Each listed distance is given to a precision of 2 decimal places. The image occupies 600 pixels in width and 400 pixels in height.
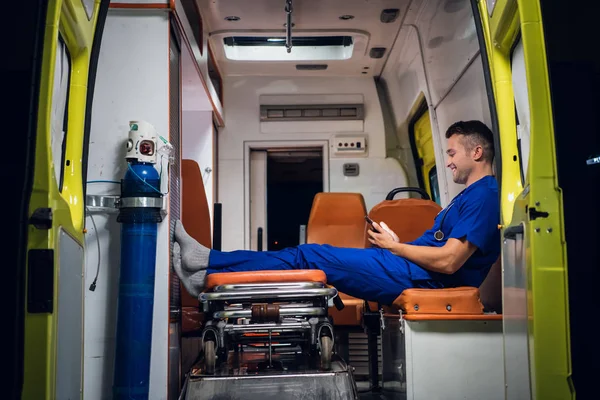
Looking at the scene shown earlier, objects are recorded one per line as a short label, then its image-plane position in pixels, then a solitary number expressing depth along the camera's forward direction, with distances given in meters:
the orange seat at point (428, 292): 3.38
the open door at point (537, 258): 2.03
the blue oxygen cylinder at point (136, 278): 3.44
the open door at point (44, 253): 1.98
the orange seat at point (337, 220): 5.95
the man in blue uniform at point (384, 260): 3.64
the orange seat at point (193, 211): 4.75
